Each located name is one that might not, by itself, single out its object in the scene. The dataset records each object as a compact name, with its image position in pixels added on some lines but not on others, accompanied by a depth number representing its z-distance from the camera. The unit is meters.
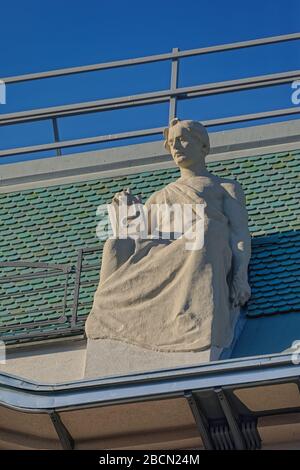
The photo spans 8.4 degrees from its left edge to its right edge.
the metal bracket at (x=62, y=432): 17.36
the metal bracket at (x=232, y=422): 17.08
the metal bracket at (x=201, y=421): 17.09
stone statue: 18.55
